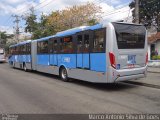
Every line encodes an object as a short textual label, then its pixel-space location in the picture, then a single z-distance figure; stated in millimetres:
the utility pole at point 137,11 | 11150
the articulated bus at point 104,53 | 6620
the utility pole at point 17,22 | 37145
